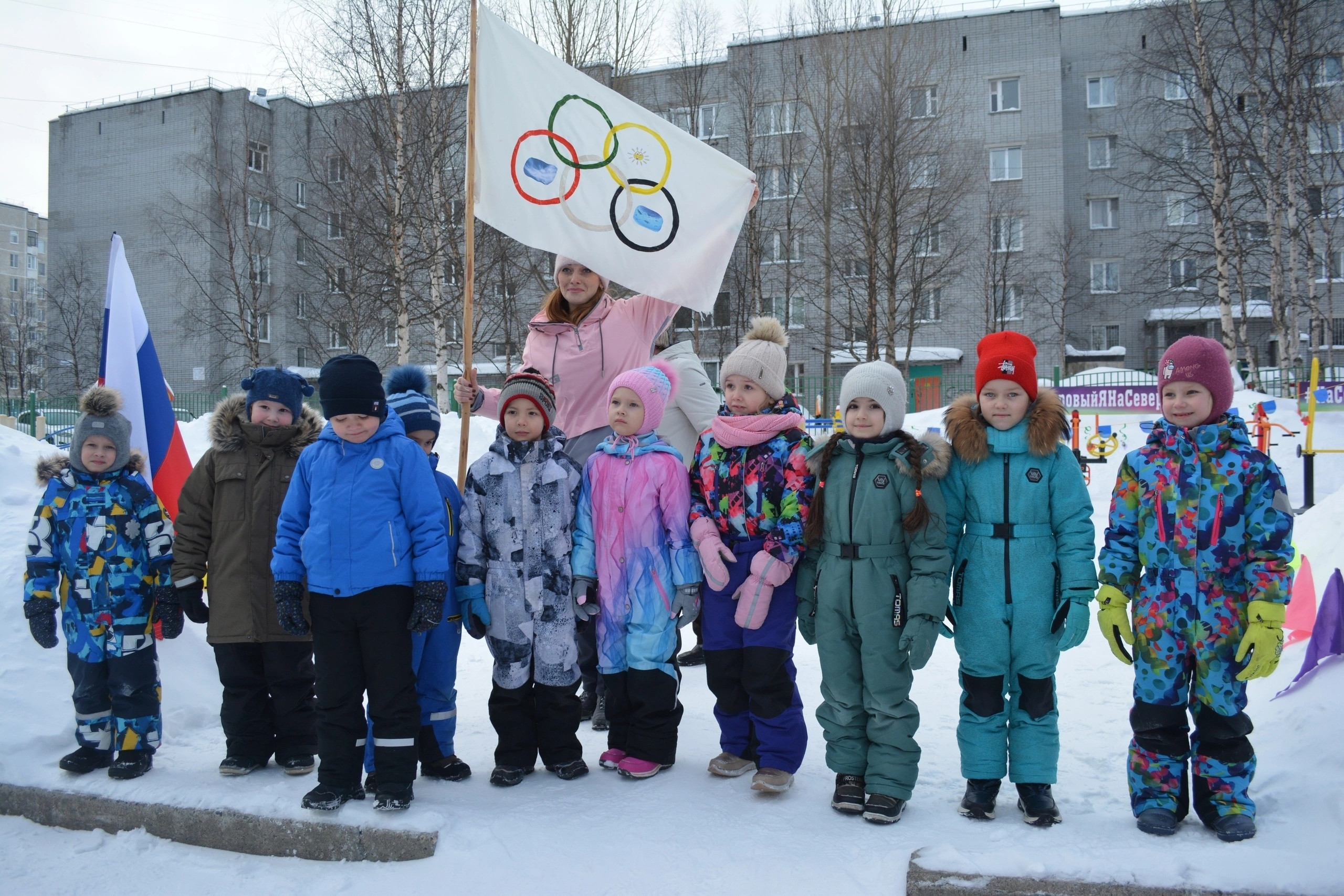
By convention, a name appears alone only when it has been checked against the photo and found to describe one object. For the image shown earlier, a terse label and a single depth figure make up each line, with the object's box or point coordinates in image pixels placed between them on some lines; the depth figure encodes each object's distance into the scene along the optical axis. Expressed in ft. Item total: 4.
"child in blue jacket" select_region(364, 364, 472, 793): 12.03
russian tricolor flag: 15.70
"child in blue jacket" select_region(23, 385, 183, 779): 12.28
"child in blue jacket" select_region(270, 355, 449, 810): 10.83
